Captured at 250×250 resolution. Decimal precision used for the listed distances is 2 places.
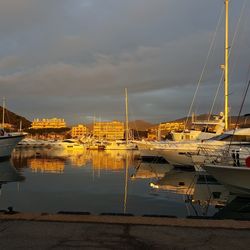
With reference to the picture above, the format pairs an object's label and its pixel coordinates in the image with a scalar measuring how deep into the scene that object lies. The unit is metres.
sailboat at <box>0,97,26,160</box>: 29.17
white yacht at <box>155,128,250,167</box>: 16.53
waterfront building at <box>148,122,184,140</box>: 107.62
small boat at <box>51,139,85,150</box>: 67.15
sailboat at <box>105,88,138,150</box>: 60.56
